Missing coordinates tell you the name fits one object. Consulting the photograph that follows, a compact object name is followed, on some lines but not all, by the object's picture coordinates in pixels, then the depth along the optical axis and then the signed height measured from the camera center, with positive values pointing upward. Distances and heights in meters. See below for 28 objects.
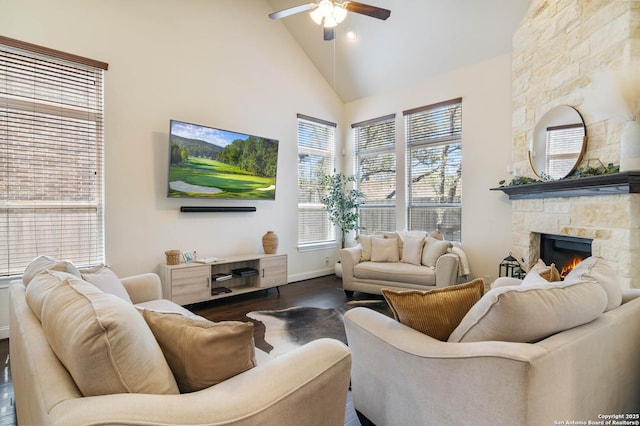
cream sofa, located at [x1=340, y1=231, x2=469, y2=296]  3.86 -0.72
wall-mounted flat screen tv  3.74 +0.59
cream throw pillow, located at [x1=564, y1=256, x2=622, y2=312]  1.46 -0.31
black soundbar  3.97 +0.02
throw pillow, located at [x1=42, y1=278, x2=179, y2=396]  0.85 -0.38
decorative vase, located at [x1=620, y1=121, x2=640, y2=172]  2.48 +0.49
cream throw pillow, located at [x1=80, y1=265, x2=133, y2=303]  2.05 -0.45
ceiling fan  2.85 +1.79
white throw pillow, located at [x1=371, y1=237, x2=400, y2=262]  4.42 -0.55
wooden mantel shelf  2.51 +0.22
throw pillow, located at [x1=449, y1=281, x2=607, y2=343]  1.18 -0.38
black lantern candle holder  3.75 -0.68
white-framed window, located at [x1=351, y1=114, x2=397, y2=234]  5.35 +0.67
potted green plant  5.44 +0.12
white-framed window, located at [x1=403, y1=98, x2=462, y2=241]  4.61 +0.65
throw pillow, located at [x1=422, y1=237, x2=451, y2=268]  4.09 -0.52
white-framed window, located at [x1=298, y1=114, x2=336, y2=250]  5.36 +0.60
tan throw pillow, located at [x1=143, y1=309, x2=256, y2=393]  1.00 -0.44
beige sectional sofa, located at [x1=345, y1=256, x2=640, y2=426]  1.07 -0.59
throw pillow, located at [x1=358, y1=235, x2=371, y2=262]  4.51 -0.53
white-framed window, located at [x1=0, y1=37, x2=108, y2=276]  2.92 +0.52
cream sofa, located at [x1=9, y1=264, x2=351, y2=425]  0.79 -0.52
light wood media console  3.57 -0.82
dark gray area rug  2.82 -1.14
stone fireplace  2.61 +0.88
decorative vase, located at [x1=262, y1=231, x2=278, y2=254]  4.56 -0.45
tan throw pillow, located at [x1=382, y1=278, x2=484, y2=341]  1.42 -0.43
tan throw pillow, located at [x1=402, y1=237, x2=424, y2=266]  4.27 -0.53
